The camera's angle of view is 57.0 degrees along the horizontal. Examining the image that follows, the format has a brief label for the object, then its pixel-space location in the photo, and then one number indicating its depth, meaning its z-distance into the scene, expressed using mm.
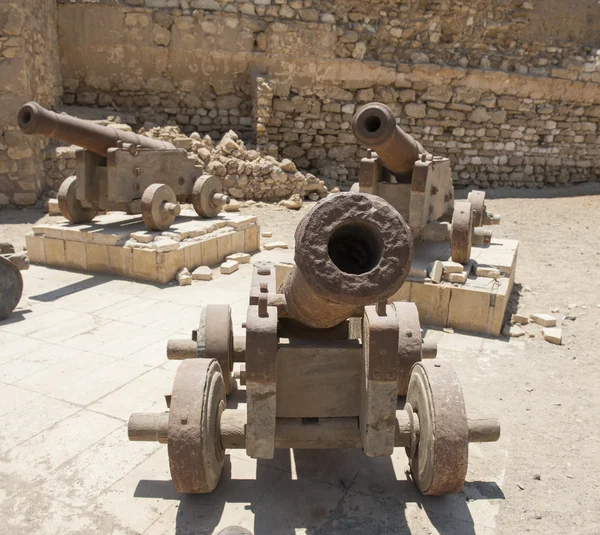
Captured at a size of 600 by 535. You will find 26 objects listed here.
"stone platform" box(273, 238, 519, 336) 5691
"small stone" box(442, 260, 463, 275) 6027
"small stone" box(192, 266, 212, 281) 7188
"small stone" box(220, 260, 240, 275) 7538
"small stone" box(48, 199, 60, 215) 9023
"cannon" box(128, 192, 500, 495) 2332
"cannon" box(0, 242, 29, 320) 5527
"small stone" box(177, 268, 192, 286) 6973
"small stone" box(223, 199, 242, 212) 10133
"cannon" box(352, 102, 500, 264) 5820
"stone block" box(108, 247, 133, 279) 7121
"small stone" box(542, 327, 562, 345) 5543
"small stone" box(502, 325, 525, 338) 5691
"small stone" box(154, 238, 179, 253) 6941
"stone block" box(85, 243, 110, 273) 7309
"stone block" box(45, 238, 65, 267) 7582
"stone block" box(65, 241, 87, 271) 7461
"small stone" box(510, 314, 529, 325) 6027
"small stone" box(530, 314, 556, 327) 5898
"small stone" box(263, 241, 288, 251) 8938
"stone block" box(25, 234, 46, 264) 7680
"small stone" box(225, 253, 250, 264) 7991
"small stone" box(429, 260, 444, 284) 5934
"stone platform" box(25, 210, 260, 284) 7047
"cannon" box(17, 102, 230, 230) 7434
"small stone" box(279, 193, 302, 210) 12273
